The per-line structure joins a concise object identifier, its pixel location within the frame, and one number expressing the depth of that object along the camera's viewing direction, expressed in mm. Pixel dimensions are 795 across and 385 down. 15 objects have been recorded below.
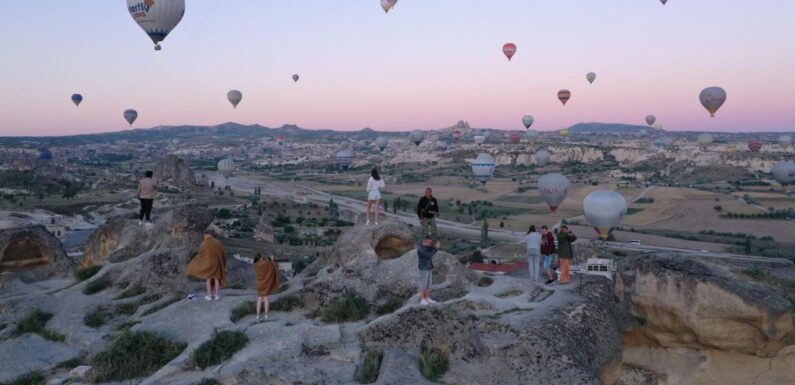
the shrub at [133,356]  8087
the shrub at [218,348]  7910
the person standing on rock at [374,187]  11242
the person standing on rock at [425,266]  8516
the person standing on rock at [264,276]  9391
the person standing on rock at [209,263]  10062
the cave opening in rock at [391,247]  11959
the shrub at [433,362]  7285
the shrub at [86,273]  12844
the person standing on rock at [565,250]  10818
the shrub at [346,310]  9492
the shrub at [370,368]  7298
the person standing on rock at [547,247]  11086
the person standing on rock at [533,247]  11023
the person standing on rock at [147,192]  13367
